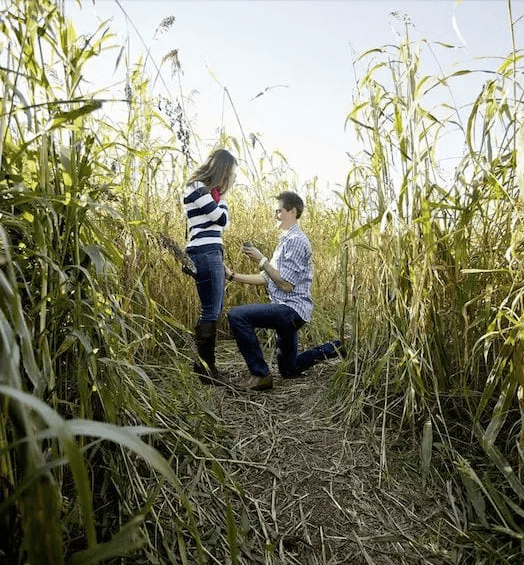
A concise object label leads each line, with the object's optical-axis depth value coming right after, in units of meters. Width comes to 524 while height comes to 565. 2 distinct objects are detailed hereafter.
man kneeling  2.63
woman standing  2.62
